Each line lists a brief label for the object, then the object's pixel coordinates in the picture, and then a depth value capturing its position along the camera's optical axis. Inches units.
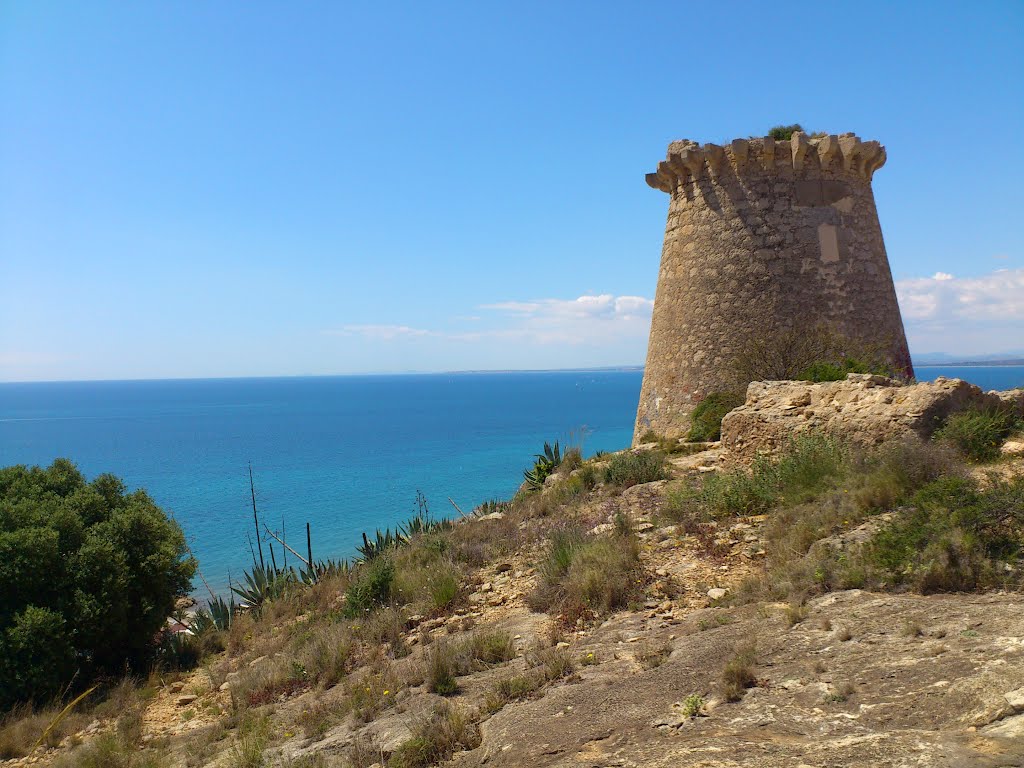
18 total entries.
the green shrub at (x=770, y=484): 271.4
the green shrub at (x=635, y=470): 397.7
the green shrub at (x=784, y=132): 530.9
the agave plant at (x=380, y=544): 492.1
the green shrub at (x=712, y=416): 487.5
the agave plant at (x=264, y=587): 457.1
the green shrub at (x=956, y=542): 170.7
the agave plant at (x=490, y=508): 477.5
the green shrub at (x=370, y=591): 319.9
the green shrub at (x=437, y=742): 156.3
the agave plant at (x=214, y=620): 422.3
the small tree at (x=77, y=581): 307.7
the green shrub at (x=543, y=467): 578.6
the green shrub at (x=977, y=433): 256.5
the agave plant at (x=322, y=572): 454.6
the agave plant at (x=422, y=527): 482.3
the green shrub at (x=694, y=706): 140.2
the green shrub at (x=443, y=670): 195.8
